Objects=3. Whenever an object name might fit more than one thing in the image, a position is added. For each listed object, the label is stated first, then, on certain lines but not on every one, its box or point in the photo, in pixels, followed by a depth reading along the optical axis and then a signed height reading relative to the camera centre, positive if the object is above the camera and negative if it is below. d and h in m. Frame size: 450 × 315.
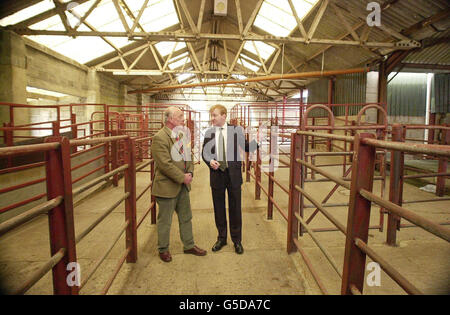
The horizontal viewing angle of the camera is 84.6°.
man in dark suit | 2.82 -0.36
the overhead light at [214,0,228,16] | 8.44 +4.35
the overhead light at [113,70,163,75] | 11.90 +2.92
